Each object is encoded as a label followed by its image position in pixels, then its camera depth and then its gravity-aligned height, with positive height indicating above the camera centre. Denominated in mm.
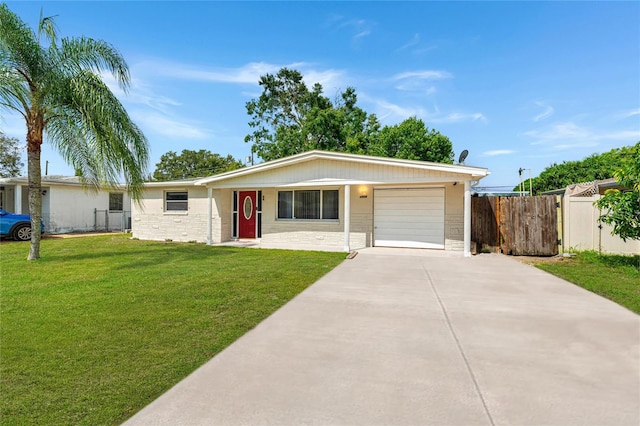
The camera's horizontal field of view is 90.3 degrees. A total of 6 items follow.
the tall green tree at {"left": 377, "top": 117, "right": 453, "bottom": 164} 28094 +6397
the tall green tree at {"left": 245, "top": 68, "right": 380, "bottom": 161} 29438 +9801
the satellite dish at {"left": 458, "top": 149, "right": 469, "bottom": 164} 12073 +2235
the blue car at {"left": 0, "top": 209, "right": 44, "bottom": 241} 13398 -560
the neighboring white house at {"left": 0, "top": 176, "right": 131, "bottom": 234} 16062 +460
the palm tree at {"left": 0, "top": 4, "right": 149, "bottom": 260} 8055 +3008
